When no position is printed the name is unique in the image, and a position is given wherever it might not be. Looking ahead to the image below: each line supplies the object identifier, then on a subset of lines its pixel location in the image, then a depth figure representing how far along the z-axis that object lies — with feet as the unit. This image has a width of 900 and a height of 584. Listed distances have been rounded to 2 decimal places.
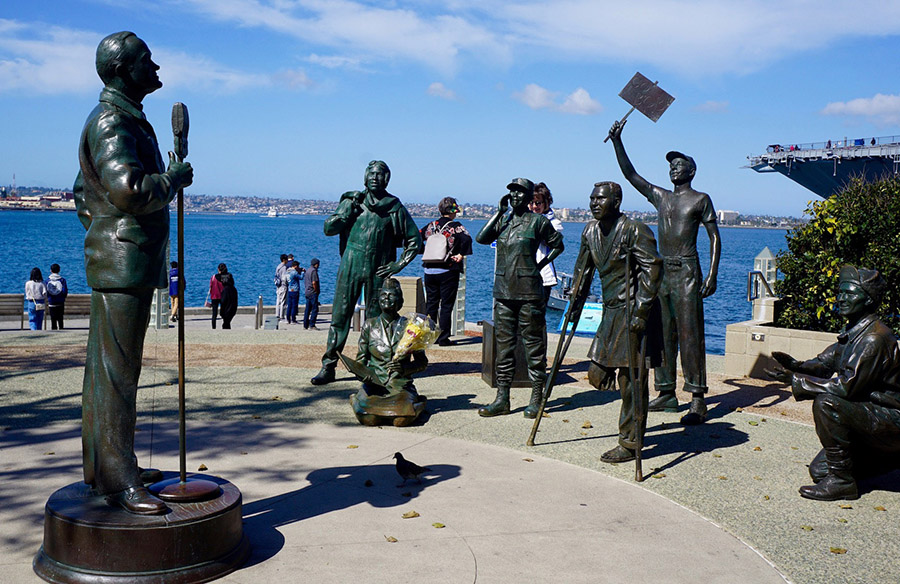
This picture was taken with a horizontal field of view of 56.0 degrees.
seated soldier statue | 26.94
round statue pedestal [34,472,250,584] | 14.28
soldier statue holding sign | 28.48
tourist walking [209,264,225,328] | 61.67
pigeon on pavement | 20.39
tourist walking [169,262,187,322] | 65.05
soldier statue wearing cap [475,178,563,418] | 28.32
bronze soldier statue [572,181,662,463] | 22.45
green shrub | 34.65
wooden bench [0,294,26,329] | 63.16
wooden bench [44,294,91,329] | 69.56
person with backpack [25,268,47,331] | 56.49
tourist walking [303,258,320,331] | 63.21
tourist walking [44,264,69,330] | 55.67
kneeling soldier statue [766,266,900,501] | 19.74
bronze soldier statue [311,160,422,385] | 31.37
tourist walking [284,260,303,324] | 68.74
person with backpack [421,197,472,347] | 44.78
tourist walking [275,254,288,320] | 71.20
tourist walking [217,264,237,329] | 61.26
